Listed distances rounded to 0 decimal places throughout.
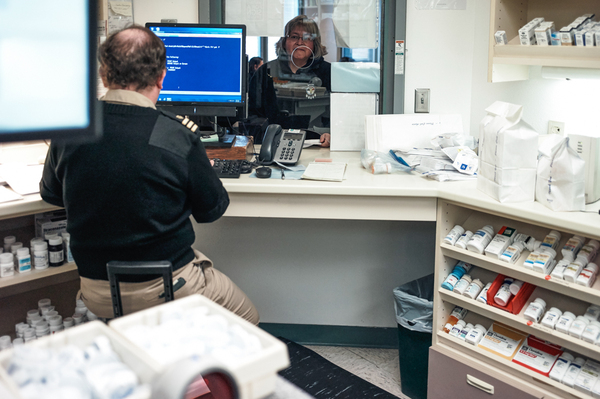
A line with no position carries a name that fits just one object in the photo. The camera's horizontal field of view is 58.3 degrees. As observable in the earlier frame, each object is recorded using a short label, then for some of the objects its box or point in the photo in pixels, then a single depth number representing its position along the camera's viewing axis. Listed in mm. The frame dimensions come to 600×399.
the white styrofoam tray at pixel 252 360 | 714
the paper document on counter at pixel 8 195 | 1730
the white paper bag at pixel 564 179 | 1538
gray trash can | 2074
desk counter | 1826
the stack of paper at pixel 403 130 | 2273
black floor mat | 2188
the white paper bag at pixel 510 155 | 1607
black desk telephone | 2160
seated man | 1412
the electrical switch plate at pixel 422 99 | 2447
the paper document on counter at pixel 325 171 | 1937
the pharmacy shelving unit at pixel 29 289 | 1953
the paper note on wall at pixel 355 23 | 2436
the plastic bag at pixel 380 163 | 2051
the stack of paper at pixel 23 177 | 1823
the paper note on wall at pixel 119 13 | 2434
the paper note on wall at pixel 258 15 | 2449
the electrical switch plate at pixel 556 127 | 1998
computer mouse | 1983
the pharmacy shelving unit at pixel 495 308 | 1551
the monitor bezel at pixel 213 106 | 2219
